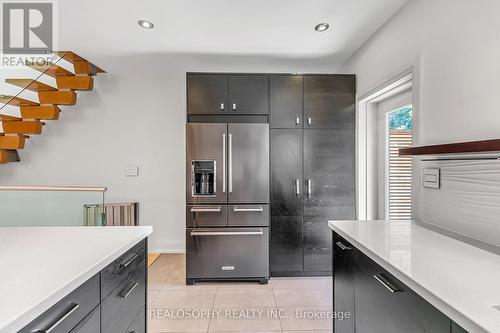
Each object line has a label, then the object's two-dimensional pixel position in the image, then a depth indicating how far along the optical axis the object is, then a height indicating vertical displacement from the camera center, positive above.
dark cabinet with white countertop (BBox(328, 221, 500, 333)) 0.76 -0.38
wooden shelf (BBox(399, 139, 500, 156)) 1.08 +0.09
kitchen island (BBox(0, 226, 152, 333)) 0.76 -0.36
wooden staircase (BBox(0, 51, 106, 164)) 3.40 +0.85
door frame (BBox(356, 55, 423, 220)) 2.95 +0.09
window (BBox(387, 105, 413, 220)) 2.42 +0.02
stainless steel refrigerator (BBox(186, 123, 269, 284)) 2.88 -0.38
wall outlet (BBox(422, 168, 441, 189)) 1.72 -0.06
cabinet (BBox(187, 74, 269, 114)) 2.99 +0.84
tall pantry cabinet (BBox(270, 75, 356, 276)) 3.03 +0.03
